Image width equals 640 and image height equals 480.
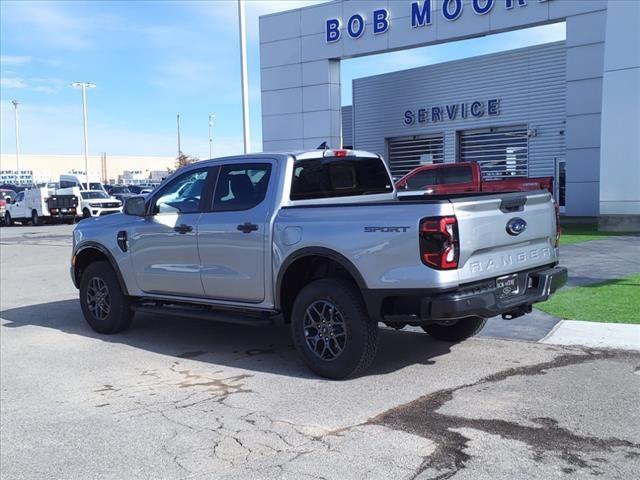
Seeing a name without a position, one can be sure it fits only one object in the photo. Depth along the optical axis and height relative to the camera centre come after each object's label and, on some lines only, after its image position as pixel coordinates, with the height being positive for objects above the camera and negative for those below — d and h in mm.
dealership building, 20797 +3561
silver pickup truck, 5160 -646
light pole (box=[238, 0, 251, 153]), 20938 +3357
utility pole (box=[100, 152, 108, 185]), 119812 +3987
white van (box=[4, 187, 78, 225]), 32906 -900
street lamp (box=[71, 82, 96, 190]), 56812 +4900
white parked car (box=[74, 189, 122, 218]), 32312 -819
